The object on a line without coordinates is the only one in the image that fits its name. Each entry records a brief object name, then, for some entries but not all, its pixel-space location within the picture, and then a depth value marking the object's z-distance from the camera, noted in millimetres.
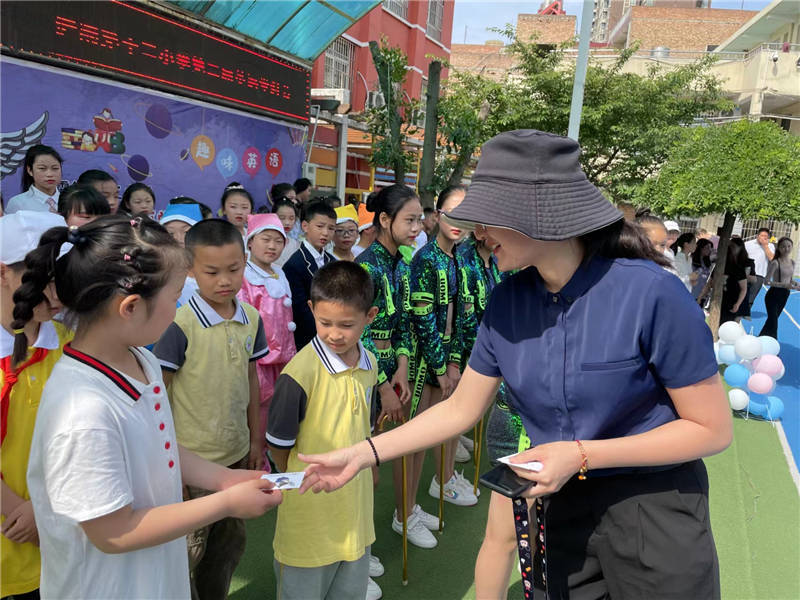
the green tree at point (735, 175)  5809
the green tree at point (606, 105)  15031
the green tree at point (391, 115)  8055
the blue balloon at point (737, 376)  5293
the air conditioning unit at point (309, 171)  10186
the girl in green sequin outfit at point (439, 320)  3154
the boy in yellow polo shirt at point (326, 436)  1997
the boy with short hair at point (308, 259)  3465
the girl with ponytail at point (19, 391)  1588
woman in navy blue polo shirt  1364
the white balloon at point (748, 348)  5352
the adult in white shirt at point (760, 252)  10250
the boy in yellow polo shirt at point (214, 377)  2232
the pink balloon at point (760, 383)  5105
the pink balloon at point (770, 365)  5242
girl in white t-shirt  1185
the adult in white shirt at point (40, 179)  4277
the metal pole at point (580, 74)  4348
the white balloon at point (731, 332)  5852
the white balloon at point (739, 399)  5219
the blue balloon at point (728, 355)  5852
